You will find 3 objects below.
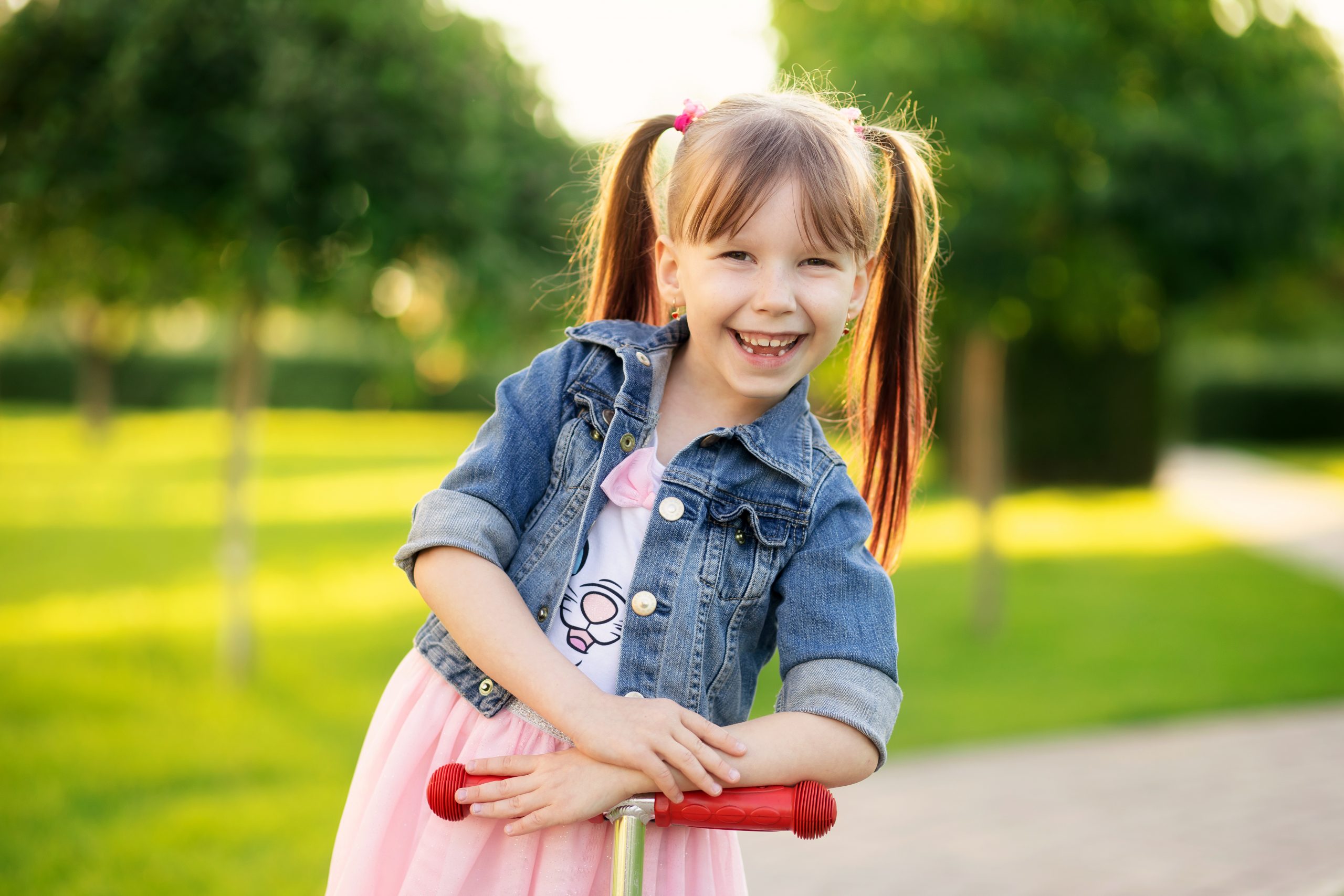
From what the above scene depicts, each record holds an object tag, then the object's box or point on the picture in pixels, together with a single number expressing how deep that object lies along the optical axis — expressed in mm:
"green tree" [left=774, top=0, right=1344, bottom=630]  5625
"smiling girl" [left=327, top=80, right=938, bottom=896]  1399
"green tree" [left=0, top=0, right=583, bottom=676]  4672
